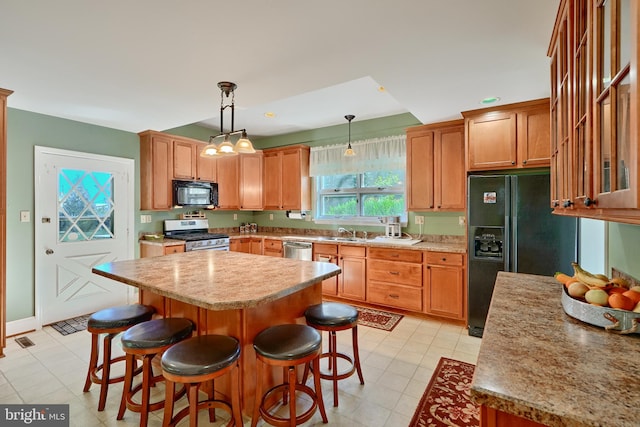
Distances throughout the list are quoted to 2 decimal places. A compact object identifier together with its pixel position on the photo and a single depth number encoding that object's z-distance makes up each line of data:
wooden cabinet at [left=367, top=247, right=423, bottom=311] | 3.48
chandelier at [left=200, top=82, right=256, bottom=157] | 2.41
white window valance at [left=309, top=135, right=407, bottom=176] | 4.14
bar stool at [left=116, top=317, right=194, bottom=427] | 1.64
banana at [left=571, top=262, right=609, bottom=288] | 1.32
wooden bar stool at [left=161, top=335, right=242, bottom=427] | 1.39
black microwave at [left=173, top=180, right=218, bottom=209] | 4.24
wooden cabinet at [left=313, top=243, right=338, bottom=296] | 4.05
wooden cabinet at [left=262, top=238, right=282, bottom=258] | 4.68
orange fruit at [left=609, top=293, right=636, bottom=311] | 1.12
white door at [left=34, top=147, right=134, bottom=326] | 3.34
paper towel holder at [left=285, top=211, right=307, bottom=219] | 5.03
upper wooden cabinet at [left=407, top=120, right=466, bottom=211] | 3.49
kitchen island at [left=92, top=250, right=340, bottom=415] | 1.58
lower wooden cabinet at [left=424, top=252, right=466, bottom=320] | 3.24
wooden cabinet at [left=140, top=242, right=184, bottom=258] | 3.84
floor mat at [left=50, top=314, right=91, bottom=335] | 3.21
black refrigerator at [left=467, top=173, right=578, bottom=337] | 2.75
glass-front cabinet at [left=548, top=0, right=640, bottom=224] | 0.70
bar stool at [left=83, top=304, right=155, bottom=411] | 1.93
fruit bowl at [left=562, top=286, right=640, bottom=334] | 1.09
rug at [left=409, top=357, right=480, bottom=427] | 1.83
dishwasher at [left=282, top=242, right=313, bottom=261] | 4.24
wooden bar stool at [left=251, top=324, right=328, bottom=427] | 1.54
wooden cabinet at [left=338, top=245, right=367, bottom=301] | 3.84
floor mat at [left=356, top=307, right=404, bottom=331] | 3.32
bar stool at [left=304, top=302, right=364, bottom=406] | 1.95
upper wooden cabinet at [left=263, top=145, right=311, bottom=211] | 4.86
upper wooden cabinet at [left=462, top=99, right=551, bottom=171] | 2.90
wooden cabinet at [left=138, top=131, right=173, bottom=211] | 4.05
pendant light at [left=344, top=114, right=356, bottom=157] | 3.94
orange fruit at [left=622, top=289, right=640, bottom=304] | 1.13
